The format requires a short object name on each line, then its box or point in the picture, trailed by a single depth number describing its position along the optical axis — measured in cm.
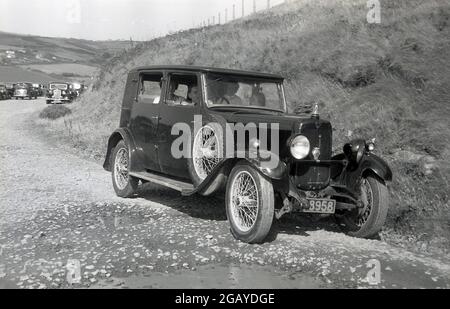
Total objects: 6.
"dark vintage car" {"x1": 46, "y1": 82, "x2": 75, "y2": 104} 3523
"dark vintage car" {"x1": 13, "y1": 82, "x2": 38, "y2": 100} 4466
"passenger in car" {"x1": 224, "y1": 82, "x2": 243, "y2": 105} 668
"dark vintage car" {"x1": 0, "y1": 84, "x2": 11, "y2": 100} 4162
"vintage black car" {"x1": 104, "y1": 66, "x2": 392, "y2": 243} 555
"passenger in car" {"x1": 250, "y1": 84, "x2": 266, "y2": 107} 684
